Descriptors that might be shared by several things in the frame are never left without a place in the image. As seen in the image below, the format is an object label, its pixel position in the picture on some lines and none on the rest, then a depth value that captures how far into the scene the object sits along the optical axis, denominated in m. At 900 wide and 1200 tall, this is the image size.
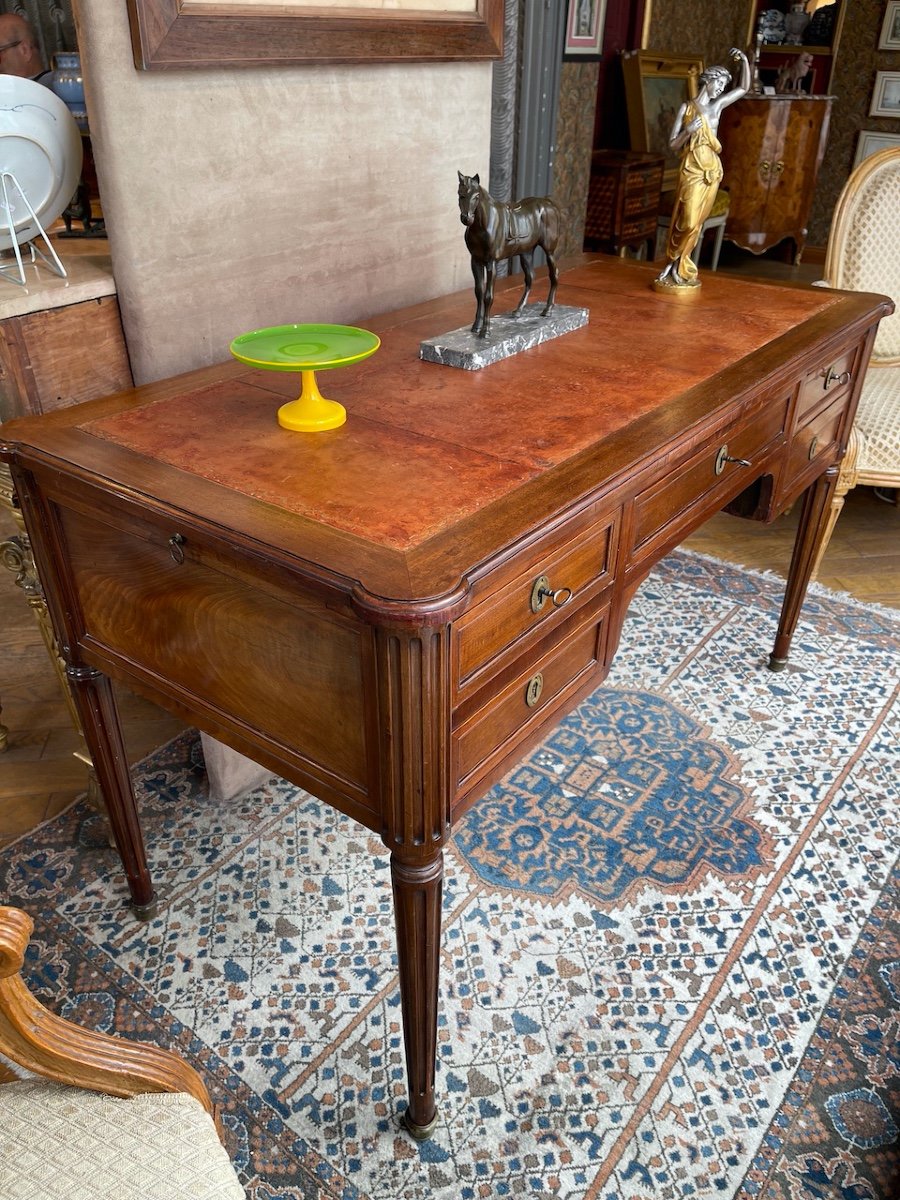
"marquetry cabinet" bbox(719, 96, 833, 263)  5.87
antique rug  1.47
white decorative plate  1.59
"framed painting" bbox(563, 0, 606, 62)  4.73
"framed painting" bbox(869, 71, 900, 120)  6.36
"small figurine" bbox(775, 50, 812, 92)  5.93
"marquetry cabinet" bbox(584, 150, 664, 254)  5.09
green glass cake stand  1.32
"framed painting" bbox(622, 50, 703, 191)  5.46
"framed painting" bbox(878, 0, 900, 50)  6.18
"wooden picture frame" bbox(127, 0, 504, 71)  1.51
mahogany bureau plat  1.10
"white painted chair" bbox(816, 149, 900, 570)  2.86
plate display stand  1.62
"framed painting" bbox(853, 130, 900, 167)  6.46
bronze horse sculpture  1.56
